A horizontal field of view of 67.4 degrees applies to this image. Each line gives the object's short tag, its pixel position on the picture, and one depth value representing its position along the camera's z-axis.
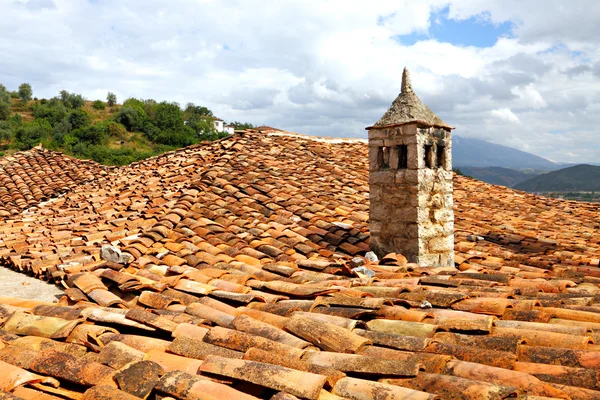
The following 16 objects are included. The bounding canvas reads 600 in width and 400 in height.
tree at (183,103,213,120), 67.38
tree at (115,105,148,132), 49.44
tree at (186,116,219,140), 52.83
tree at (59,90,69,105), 55.86
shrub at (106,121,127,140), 45.34
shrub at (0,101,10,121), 47.06
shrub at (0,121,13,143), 40.53
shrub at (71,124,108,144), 42.47
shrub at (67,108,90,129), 45.50
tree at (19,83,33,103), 55.81
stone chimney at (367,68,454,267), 5.88
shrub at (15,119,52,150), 40.28
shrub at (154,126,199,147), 46.78
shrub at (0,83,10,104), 50.55
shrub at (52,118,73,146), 41.34
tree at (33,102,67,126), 47.50
